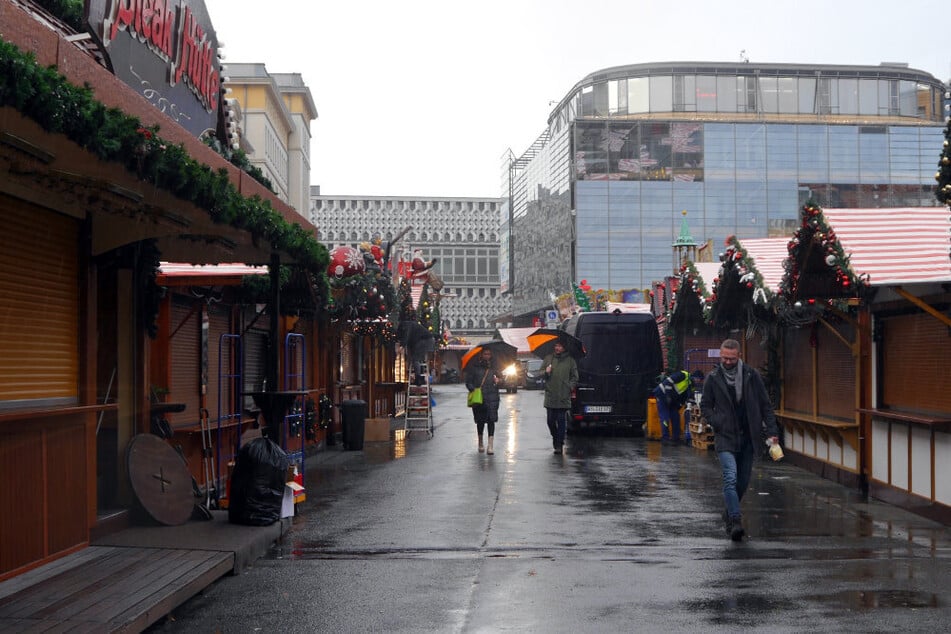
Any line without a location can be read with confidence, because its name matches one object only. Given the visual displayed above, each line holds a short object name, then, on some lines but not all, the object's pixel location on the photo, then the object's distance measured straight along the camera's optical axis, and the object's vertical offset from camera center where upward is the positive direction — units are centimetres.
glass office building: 9269 +1606
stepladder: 2636 -131
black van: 2542 -54
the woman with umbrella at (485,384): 2034 -67
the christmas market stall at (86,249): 576 +95
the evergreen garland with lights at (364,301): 2169 +98
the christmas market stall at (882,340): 1192 +7
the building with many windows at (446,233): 14838 +1552
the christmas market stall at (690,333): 2550 +35
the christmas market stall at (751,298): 1650 +77
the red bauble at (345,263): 1780 +138
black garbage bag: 1020 -125
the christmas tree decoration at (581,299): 5612 +244
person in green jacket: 1981 -73
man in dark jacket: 1066 -65
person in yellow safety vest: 2400 -107
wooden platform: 663 -159
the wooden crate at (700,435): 2153 -174
